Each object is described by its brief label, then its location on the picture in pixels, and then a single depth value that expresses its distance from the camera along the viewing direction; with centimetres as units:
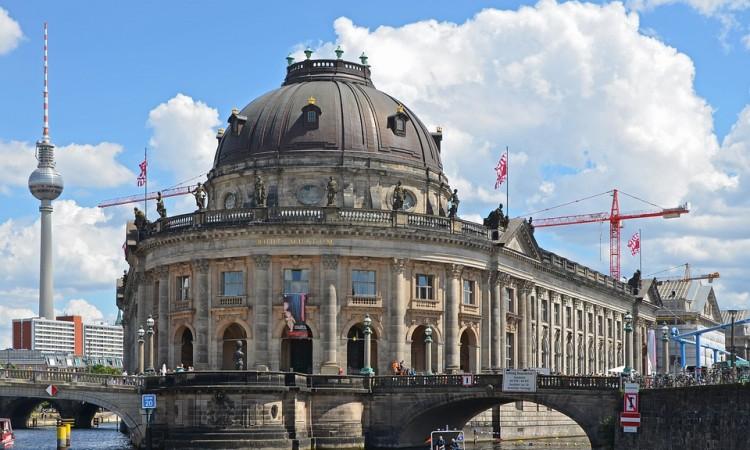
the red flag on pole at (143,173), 13064
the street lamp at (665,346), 8888
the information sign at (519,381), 7875
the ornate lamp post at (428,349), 9238
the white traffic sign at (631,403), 7194
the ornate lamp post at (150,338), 8694
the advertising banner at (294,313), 9125
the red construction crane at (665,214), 19512
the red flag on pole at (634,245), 19700
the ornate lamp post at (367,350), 8525
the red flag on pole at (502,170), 11625
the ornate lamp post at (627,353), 8101
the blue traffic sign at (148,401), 7956
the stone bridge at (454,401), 7706
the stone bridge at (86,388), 8475
